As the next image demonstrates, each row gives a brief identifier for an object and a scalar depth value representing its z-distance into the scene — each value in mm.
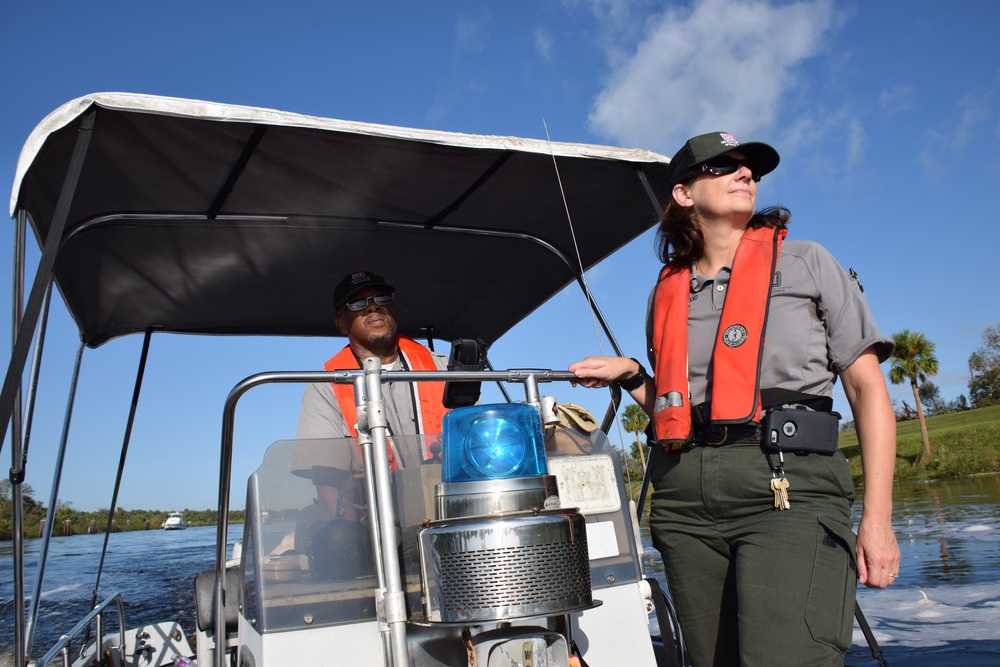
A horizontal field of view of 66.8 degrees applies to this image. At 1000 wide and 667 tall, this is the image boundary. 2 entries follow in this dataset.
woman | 1932
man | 3689
